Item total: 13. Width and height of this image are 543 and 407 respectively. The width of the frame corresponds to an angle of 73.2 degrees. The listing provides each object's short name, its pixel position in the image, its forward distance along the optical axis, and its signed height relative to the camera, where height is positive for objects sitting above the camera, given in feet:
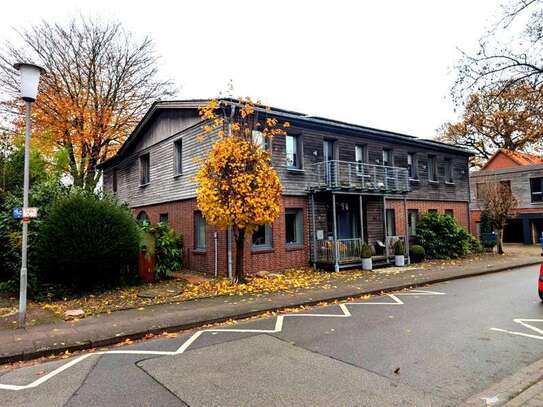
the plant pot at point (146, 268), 40.81 -4.18
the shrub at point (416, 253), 58.14 -4.75
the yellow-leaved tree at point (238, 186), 35.58 +4.21
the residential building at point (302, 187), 47.83 +5.98
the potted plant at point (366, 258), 50.57 -4.60
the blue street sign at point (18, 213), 23.79 +1.38
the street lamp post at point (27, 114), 23.81 +8.02
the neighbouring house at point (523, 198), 99.71 +6.49
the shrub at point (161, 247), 41.81 -1.97
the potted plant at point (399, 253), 54.90 -4.40
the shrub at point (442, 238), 63.52 -2.59
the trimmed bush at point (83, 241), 32.68 -0.86
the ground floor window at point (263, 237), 46.50 -1.26
